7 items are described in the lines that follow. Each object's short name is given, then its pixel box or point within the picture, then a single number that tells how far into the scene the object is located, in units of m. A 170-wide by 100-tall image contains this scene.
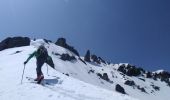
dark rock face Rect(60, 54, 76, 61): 56.31
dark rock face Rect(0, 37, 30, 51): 36.74
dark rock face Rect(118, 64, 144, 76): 81.27
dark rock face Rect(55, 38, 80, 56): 68.55
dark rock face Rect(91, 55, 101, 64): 79.40
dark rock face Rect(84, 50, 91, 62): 76.38
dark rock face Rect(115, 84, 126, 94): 42.48
